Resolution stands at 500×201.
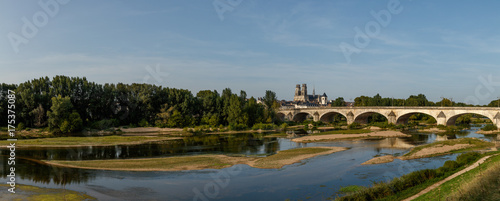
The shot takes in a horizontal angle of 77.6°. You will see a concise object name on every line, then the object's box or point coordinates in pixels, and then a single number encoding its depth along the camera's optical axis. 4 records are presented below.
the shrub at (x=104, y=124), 72.46
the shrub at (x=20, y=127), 64.62
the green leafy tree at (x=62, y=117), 64.12
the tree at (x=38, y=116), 65.75
